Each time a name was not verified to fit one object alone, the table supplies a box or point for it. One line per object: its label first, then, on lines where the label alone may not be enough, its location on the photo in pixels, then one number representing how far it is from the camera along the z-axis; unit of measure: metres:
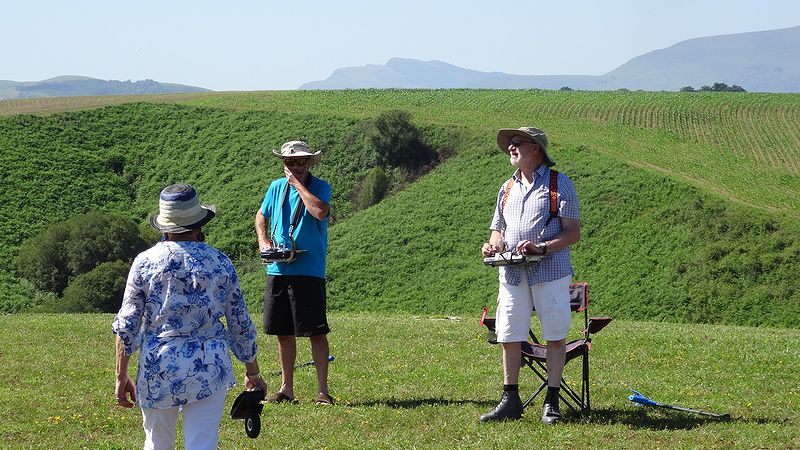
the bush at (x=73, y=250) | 53.62
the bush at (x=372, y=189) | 60.34
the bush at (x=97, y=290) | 47.34
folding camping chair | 8.84
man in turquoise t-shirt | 9.38
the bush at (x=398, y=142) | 65.50
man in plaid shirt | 8.41
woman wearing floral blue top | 5.44
